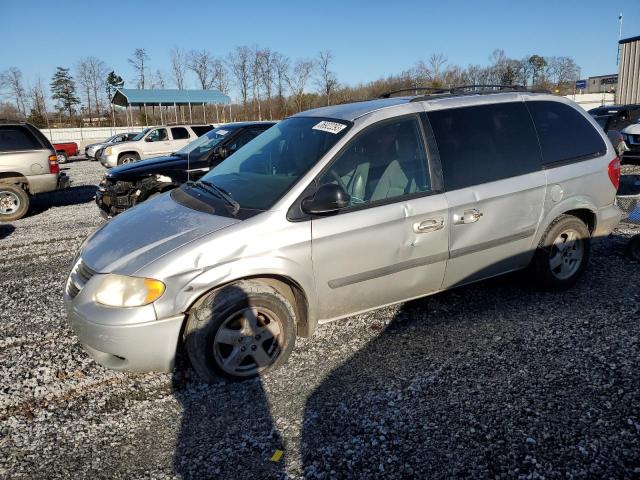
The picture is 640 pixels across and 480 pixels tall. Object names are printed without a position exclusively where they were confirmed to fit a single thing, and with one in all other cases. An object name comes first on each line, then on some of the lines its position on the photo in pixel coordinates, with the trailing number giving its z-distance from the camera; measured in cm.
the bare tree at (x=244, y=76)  6181
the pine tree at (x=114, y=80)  7364
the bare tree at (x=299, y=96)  4895
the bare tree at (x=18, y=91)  5875
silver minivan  317
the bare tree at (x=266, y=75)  6038
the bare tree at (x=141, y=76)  6062
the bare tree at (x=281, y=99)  4937
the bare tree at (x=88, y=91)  6293
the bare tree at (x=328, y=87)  5125
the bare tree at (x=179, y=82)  6253
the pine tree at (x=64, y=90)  6656
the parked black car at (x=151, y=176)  806
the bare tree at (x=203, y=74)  6231
